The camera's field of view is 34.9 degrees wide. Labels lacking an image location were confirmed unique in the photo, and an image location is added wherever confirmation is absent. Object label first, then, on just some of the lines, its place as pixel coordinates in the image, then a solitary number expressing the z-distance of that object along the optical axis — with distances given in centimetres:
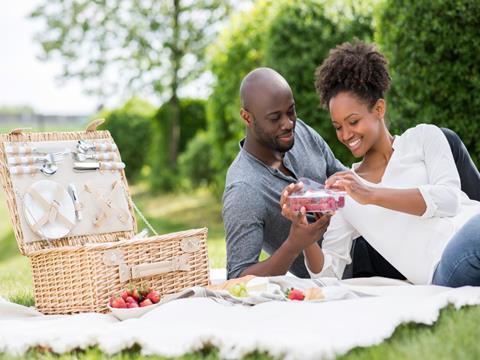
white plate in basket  419
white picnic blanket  286
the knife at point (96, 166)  452
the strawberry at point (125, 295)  382
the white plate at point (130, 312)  362
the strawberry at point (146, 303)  375
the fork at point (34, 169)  423
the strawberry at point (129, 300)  376
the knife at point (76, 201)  439
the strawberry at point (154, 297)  382
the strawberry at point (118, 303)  371
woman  358
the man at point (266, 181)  402
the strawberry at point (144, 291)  388
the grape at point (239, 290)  366
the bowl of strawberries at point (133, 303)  362
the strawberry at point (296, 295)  360
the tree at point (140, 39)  1558
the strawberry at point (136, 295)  382
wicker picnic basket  401
